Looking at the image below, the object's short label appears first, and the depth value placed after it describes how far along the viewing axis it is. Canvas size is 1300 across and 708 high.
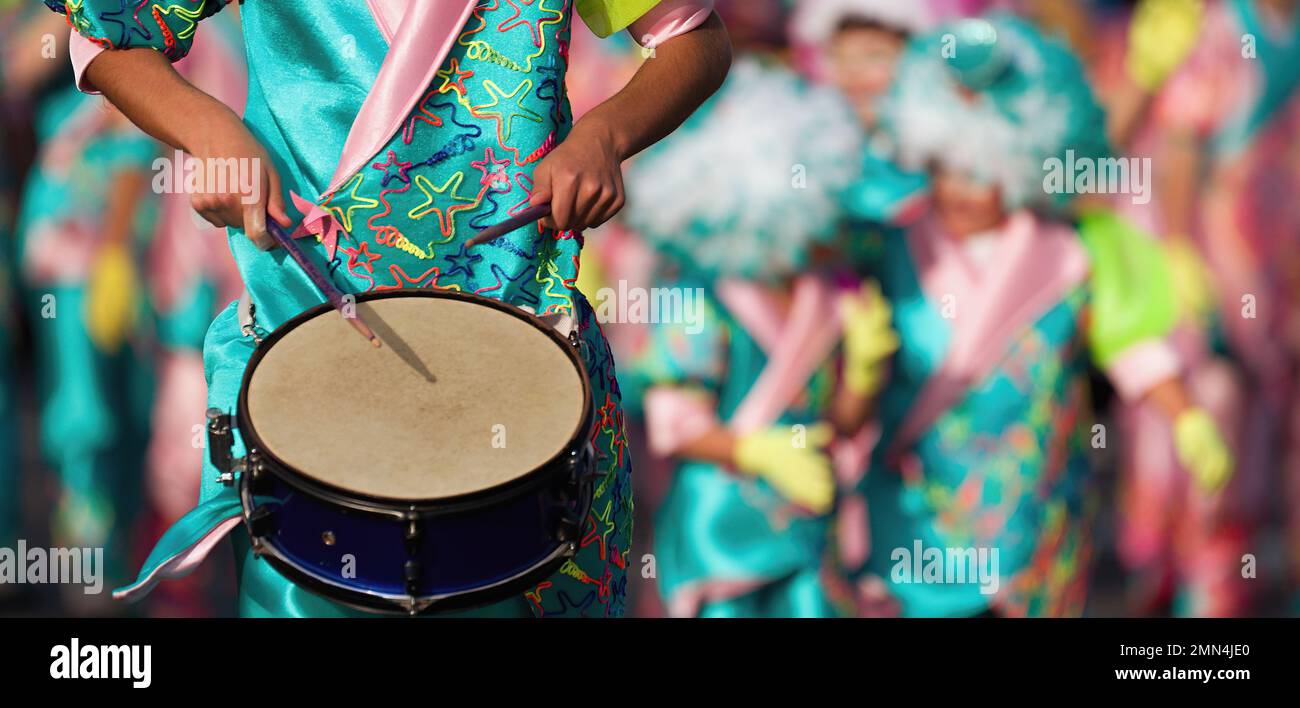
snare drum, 4.13
